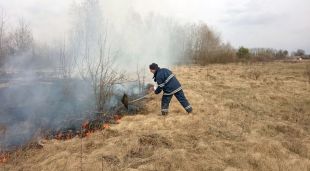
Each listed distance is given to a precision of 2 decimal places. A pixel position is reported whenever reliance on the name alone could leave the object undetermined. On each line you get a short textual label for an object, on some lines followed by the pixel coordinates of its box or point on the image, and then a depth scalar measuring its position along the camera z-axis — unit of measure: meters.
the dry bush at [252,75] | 12.64
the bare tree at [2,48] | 10.07
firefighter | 6.04
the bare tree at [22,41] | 11.81
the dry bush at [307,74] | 12.40
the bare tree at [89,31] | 9.60
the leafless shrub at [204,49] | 26.66
